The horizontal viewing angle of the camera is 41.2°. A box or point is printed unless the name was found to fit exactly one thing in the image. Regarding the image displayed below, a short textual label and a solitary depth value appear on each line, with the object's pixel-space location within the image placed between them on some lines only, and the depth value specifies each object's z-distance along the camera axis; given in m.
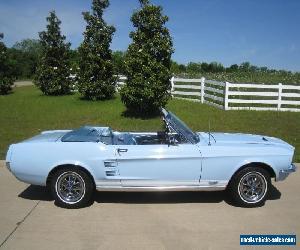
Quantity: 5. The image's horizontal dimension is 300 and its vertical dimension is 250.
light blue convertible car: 5.52
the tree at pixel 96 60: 17.45
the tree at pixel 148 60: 13.78
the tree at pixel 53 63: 20.52
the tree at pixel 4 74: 23.45
